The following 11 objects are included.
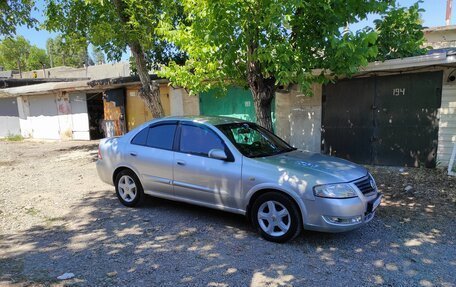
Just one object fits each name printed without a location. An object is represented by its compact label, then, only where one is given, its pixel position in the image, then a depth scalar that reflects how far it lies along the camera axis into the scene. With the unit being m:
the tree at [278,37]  5.35
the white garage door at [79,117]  16.80
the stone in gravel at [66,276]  3.66
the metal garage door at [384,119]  8.09
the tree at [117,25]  8.73
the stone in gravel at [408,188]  6.67
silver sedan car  4.11
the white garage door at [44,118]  17.97
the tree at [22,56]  57.66
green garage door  11.05
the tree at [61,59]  66.00
